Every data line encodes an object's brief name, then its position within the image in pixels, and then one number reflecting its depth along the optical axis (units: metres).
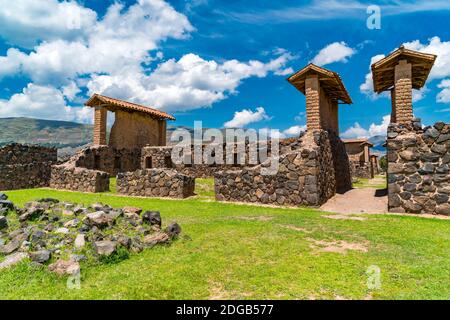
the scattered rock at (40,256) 4.68
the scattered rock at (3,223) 6.50
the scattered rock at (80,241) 5.24
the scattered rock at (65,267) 4.32
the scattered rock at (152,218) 7.05
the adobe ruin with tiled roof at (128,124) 22.86
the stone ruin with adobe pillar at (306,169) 12.09
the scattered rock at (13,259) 4.64
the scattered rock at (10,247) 5.17
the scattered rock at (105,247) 5.01
